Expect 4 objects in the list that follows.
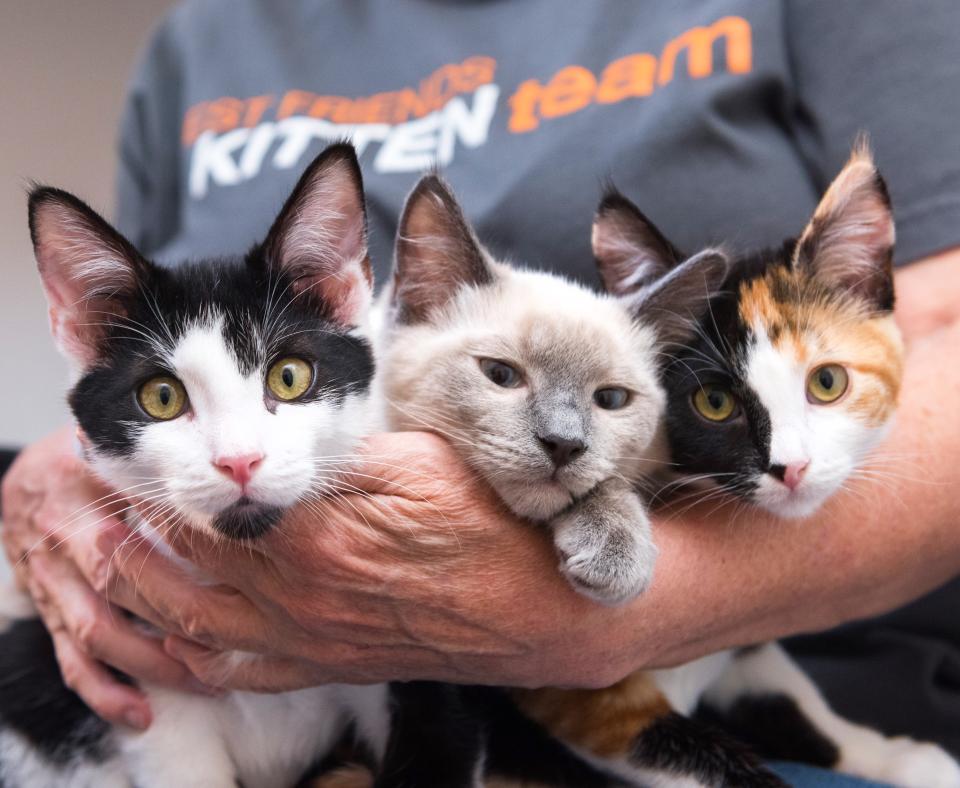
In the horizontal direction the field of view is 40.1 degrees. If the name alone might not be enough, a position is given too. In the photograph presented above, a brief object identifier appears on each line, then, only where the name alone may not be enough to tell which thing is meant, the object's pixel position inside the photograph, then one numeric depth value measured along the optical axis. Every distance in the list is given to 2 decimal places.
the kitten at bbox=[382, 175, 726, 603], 0.33
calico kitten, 0.35
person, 0.33
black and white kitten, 0.32
